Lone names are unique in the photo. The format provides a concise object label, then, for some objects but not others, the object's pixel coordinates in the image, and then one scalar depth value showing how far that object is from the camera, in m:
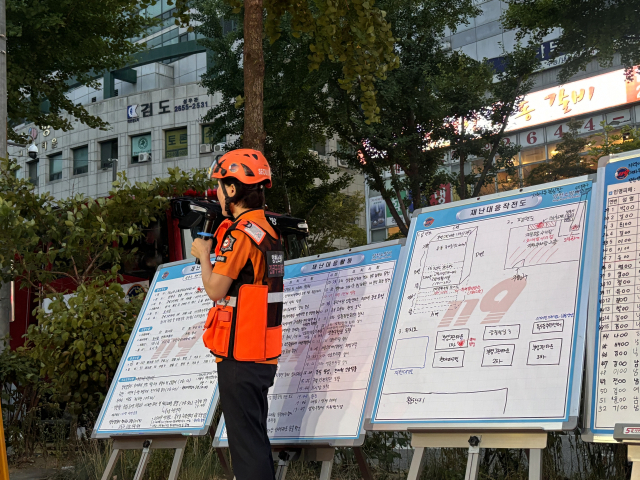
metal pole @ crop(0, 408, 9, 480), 3.72
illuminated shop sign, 36.06
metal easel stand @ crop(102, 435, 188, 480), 4.92
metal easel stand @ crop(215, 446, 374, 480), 4.18
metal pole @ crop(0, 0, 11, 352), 8.70
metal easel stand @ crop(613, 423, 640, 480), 3.04
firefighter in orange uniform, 3.88
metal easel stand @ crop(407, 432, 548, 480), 3.34
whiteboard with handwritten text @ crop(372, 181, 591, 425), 3.45
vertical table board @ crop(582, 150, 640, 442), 3.18
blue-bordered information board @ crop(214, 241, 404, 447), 4.20
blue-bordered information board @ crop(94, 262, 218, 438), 5.02
